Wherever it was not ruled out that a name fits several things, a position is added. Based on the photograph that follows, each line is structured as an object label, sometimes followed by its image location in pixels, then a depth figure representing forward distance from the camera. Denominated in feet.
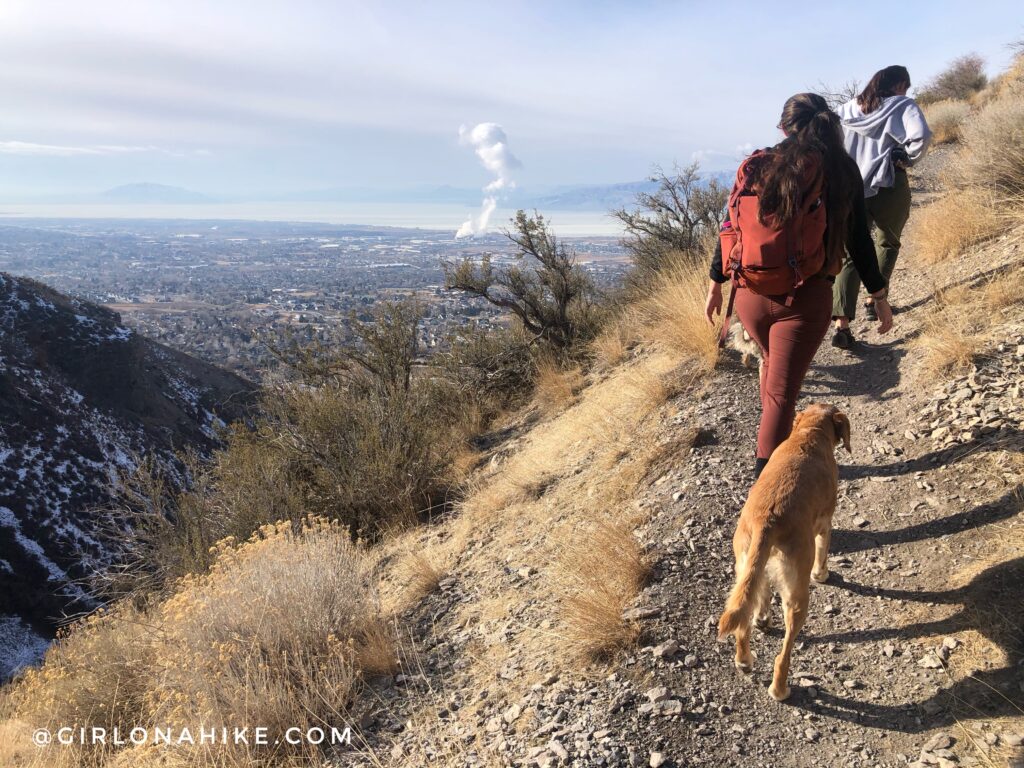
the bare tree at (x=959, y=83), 57.57
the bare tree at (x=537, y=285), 28.86
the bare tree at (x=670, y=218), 31.53
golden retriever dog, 6.28
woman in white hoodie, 11.89
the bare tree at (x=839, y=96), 39.87
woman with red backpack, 7.27
